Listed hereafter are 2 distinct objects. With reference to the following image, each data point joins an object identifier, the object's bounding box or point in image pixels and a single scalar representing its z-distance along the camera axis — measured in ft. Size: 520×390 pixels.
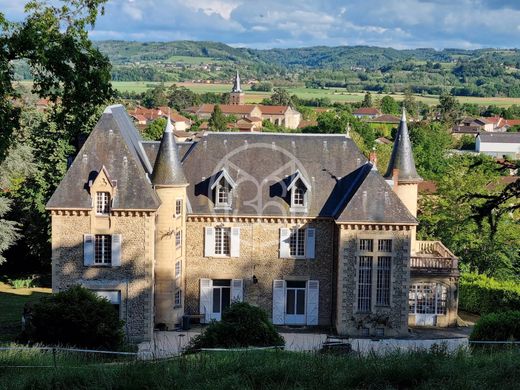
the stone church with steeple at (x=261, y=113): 581.53
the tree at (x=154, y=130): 325.01
